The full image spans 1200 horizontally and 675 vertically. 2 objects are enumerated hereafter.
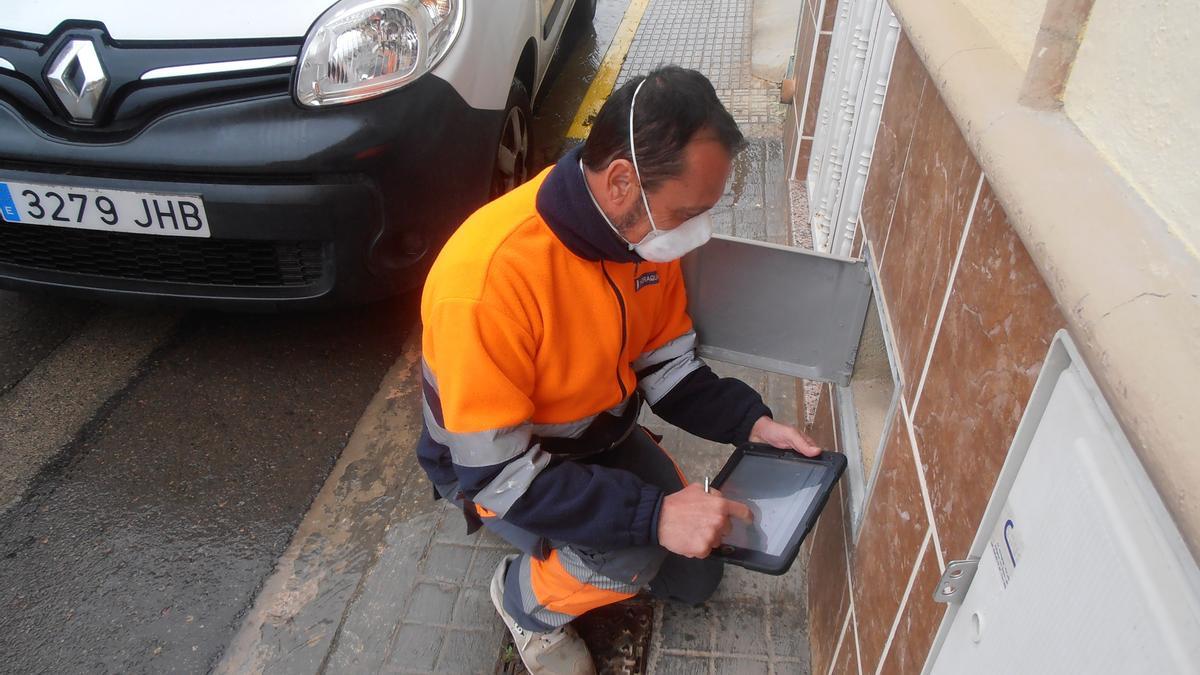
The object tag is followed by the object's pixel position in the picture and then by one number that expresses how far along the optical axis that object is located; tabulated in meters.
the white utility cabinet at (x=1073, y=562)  0.64
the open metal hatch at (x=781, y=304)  1.82
